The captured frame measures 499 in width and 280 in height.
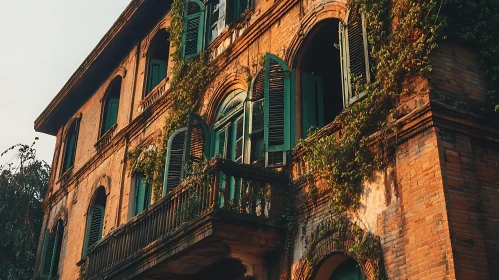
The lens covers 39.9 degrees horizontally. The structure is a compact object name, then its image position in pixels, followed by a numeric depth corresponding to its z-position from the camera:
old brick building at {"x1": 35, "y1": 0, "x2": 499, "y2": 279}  7.95
